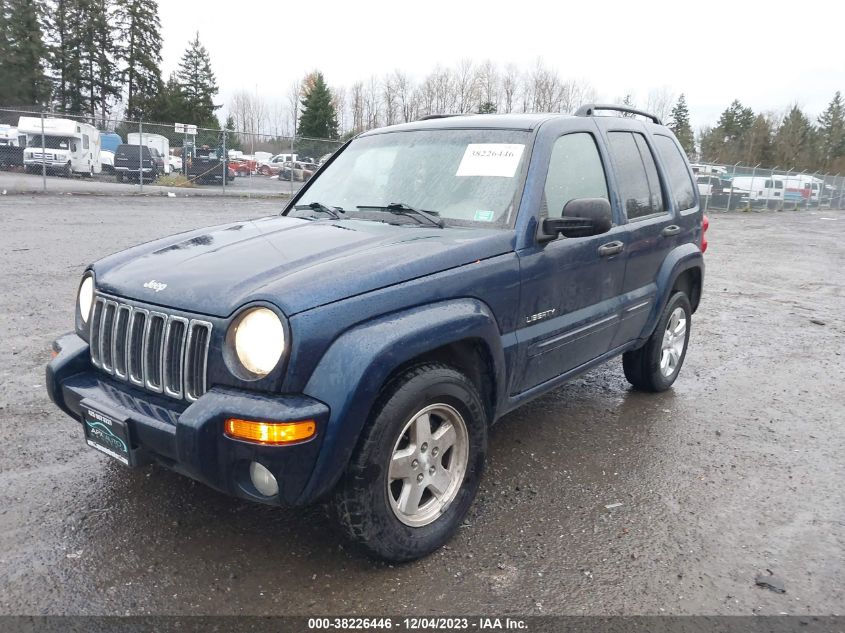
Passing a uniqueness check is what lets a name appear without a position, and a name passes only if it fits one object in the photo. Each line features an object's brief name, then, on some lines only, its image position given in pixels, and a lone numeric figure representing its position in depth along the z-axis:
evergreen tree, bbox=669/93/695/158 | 76.75
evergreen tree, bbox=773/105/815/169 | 64.12
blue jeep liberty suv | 2.35
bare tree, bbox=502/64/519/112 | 72.69
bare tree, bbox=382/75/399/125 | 76.00
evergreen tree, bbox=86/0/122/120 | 52.44
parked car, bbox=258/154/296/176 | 29.88
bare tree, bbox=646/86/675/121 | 76.50
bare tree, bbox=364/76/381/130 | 77.31
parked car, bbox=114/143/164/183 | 23.94
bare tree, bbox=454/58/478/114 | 72.19
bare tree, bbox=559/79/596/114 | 69.21
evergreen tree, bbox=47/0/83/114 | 51.72
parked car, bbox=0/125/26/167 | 23.52
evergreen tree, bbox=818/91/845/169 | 75.12
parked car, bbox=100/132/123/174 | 27.62
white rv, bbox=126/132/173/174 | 24.94
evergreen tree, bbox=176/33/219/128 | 62.47
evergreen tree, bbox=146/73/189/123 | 55.31
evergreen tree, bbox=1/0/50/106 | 48.50
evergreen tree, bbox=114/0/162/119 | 53.72
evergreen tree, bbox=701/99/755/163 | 67.25
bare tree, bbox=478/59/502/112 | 73.06
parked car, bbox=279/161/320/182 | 27.29
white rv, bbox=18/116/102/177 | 24.11
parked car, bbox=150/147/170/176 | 24.58
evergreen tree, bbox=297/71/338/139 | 57.31
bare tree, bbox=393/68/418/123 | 74.81
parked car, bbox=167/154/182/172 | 27.08
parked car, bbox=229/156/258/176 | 31.20
